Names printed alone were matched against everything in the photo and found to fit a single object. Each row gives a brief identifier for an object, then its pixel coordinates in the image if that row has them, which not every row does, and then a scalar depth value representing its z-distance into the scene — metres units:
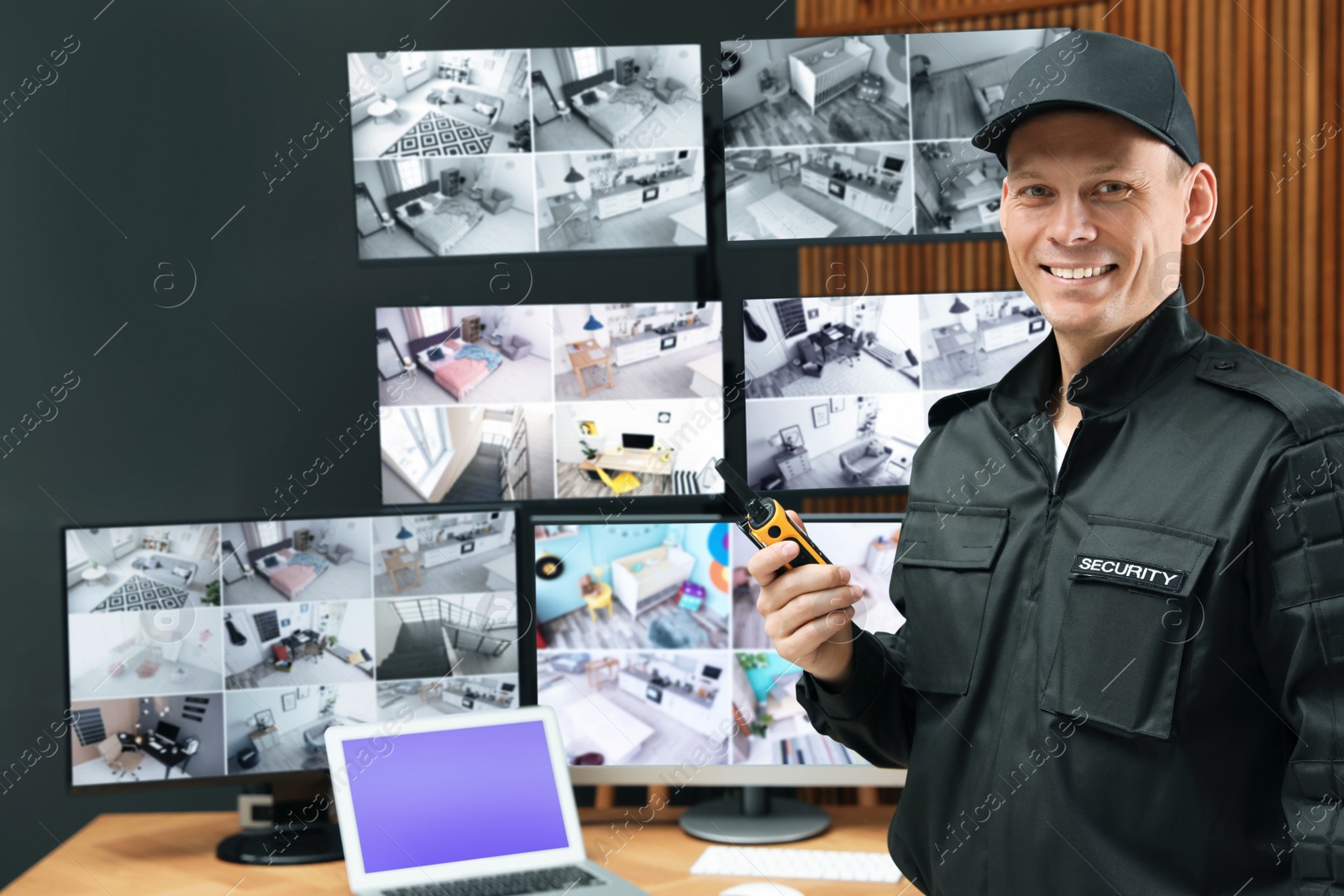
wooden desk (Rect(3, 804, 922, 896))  1.75
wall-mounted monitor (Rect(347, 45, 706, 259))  2.00
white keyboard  1.76
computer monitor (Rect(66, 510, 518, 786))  1.88
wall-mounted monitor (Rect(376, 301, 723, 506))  2.01
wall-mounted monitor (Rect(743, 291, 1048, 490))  2.01
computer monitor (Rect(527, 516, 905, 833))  1.91
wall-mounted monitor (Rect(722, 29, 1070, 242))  2.00
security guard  0.90
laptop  1.72
